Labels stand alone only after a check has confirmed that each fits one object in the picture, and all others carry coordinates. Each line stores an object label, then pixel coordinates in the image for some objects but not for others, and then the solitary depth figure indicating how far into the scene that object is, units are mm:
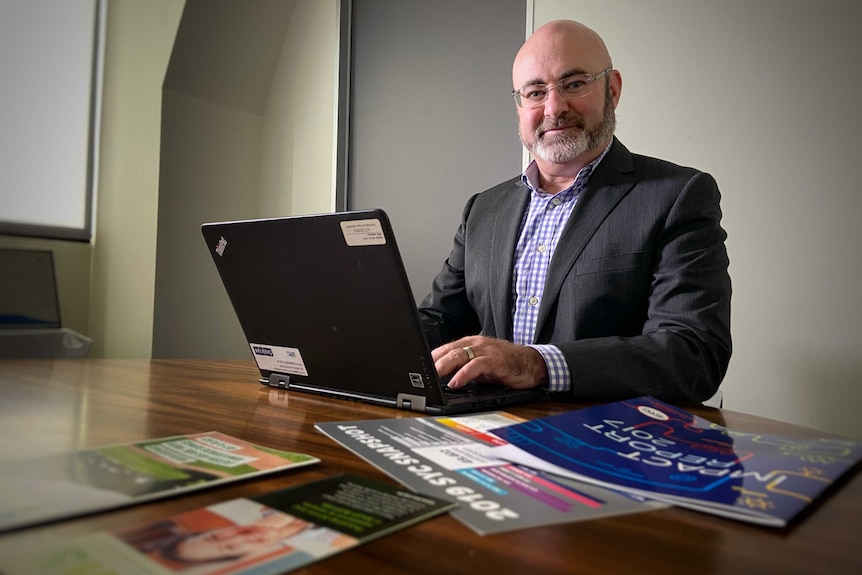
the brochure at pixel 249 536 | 336
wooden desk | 384
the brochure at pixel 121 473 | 408
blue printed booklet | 495
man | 1082
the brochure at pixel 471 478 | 462
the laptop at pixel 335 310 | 833
